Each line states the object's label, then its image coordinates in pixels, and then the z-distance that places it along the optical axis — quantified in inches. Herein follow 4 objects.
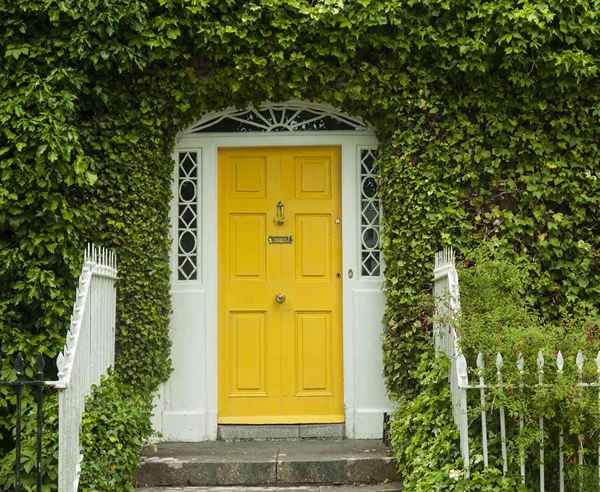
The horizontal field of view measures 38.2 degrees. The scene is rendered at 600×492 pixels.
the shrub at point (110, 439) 211.5
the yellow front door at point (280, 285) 287.4
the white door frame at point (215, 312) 283.1
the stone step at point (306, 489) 237.9
